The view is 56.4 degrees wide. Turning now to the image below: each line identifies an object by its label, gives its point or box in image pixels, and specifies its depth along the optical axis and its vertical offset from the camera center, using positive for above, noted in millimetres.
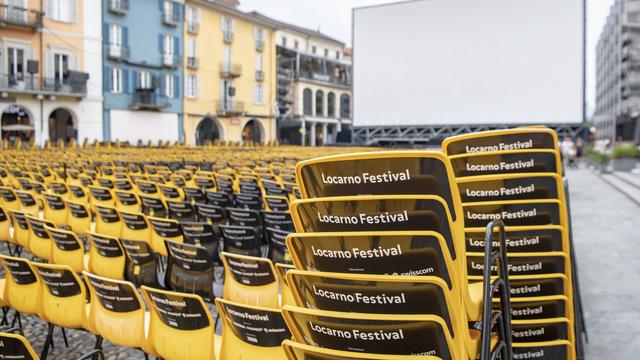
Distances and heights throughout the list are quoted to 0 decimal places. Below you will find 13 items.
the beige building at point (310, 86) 49625 +6504
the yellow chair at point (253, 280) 3764 -763
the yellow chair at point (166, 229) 5344 -616
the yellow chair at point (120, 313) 3332 -871
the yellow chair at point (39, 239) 5215 -698
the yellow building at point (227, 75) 37719 +5779
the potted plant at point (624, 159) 18375 +35
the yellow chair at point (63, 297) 3652 -854
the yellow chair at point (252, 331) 2711 -792
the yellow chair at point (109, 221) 6020 -612
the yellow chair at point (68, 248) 4820 -717
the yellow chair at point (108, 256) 4551 -736
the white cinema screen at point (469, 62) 24000 +4239
